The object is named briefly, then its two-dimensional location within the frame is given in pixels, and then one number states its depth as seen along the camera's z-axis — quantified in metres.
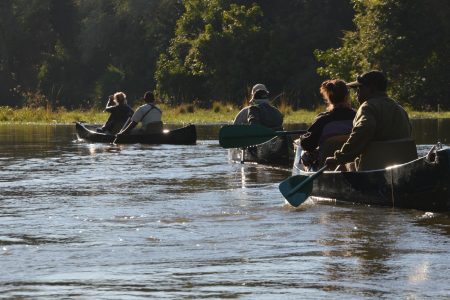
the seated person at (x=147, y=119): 27.97
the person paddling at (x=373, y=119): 13.25
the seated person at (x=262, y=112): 21.05
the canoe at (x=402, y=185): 12.45
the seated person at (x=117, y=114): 29.39
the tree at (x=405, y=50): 48.06
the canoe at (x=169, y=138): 28.33
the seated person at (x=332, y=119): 14.45
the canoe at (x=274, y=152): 21.27
